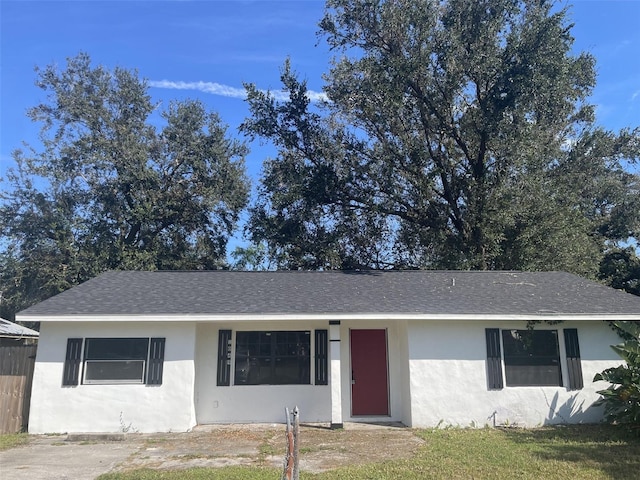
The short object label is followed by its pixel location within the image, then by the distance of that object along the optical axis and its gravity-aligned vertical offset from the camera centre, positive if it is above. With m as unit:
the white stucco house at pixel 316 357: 10.58 +0.04
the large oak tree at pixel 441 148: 18.47 +8.70
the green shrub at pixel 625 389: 9.38 -0.56
